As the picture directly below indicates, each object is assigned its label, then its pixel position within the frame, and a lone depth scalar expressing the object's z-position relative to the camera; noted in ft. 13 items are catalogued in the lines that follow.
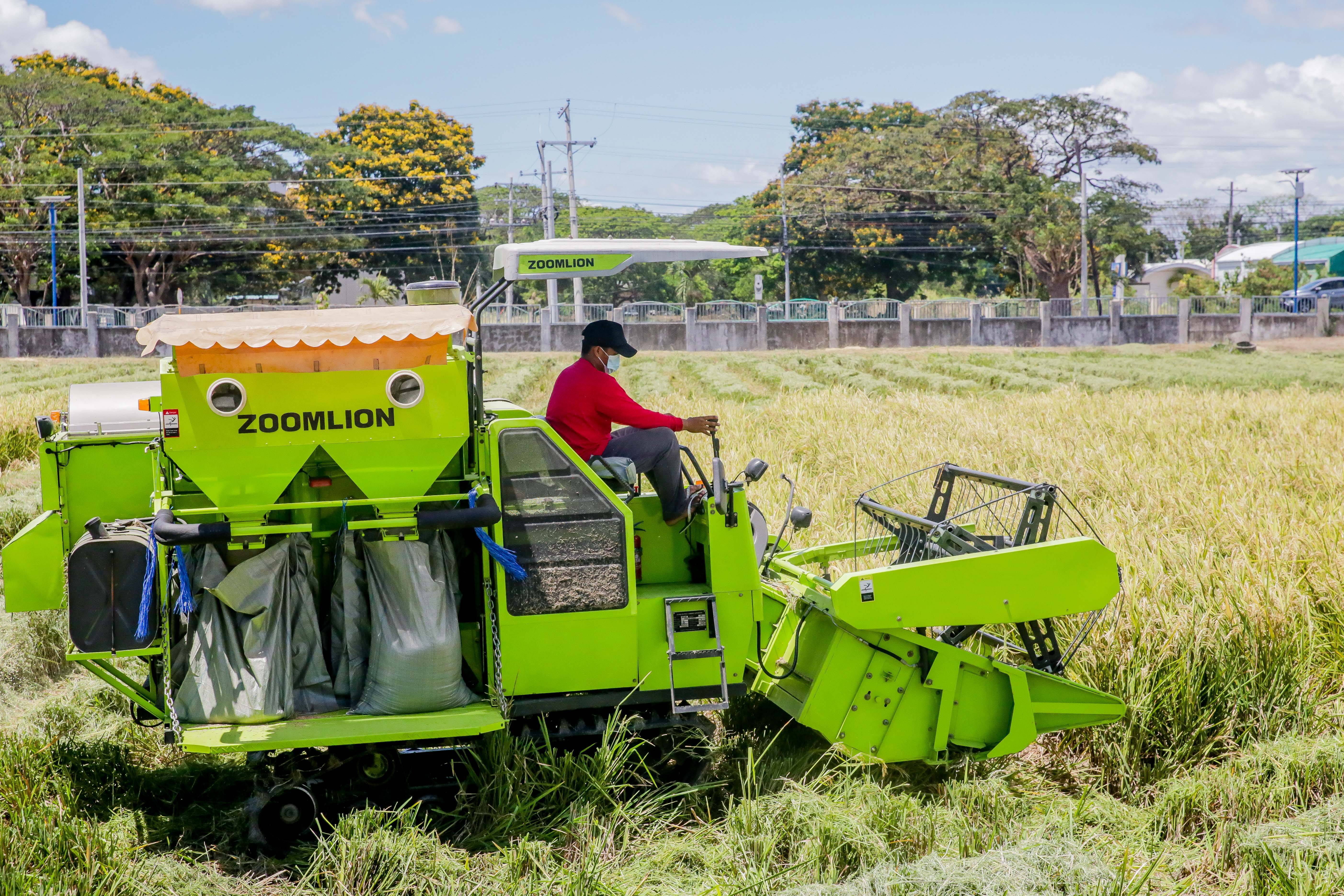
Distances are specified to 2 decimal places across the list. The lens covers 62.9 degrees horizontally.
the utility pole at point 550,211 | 151.33
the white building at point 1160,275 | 258.78
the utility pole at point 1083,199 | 166.86
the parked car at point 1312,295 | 158.71
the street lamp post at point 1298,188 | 206.90
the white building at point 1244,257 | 270.87
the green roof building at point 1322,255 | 228.02
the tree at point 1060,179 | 181.37
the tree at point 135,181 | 158.20
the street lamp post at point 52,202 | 131.85
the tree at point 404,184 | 184.85
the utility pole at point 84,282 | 143.33
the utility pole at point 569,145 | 172.65
